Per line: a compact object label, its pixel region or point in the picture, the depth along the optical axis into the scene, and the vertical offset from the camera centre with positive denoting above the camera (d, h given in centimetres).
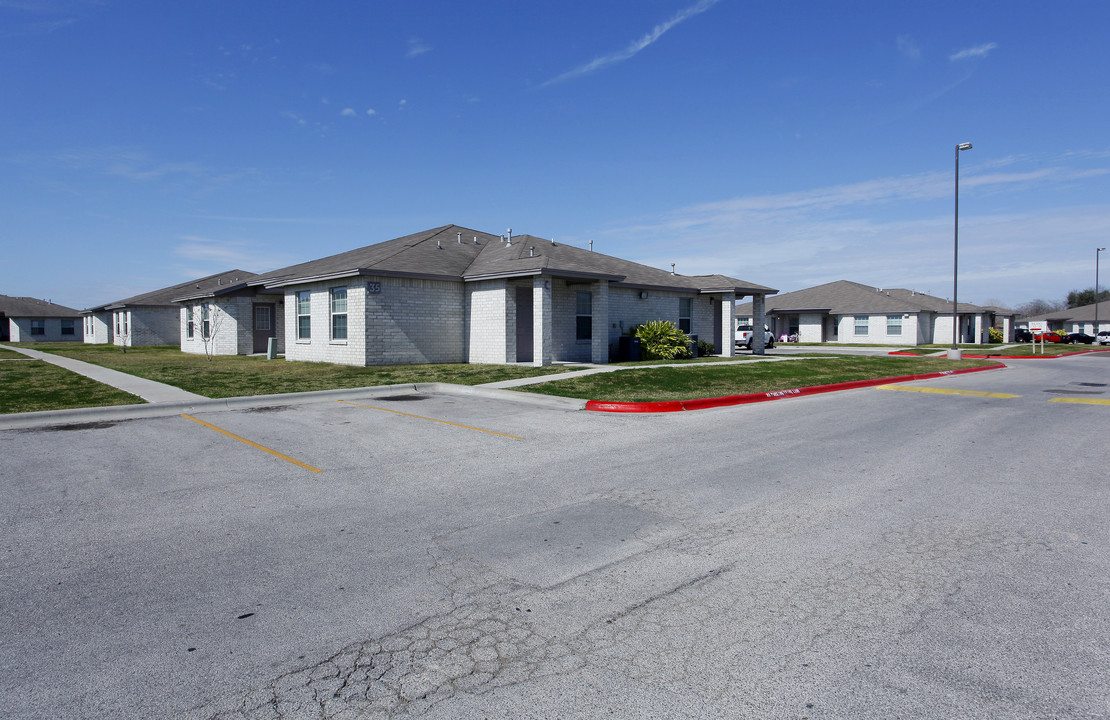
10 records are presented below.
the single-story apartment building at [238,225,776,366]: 2159 +145
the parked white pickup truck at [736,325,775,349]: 3734 +31
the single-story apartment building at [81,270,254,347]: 4400 +188
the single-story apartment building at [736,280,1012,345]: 5088 +214
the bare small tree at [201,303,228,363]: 3238 +100
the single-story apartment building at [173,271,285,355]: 3191 +115
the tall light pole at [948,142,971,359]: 2913 +330
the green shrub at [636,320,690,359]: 2550 +6
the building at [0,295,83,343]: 6425 +225
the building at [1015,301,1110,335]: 8044 +286
